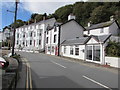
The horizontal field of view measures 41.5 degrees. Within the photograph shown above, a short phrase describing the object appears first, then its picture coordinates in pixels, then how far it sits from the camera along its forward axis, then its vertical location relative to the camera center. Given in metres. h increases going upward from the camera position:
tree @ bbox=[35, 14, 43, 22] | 98.09 +20.01
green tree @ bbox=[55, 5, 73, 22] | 91.44 +21.45
